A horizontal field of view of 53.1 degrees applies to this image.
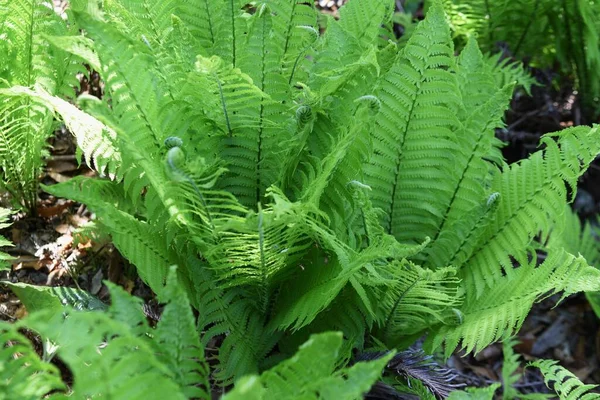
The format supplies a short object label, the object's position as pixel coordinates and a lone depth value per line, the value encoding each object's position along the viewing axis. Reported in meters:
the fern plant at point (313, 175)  1.32
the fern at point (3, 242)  1.46
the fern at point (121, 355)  0.94
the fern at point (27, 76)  1.73
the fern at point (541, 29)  2.57
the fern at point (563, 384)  1.44
